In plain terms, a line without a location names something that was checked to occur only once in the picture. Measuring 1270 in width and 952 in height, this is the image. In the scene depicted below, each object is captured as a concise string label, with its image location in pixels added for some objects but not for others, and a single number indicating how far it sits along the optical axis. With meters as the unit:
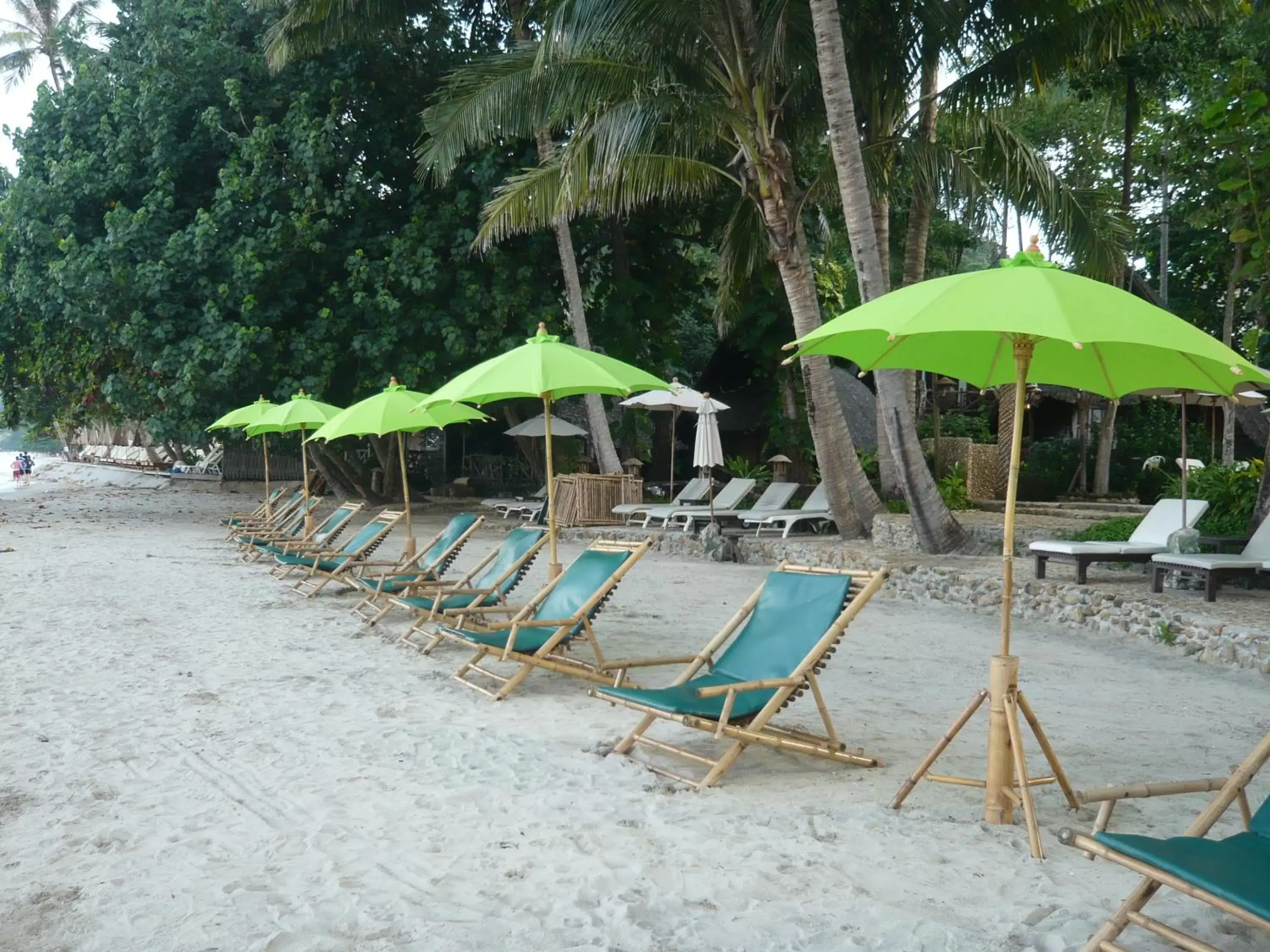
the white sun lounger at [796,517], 13.67
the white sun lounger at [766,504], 14.37
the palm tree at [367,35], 15.71
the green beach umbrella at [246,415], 13.08
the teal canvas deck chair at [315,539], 10.73
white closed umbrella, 13.91
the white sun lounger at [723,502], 14.90
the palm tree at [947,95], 9.98
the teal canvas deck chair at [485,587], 7.05
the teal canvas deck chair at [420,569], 8.13
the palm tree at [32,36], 28.95
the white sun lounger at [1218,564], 7.53
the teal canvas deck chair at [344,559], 9.29
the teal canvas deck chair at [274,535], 12.34
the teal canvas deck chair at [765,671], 4.14
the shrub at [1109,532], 9.94
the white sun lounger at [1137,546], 8.40
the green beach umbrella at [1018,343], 3.29
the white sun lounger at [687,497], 15.60
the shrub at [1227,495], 9.47
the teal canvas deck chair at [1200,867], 2.33
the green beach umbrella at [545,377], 6.54
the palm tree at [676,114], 11.48
